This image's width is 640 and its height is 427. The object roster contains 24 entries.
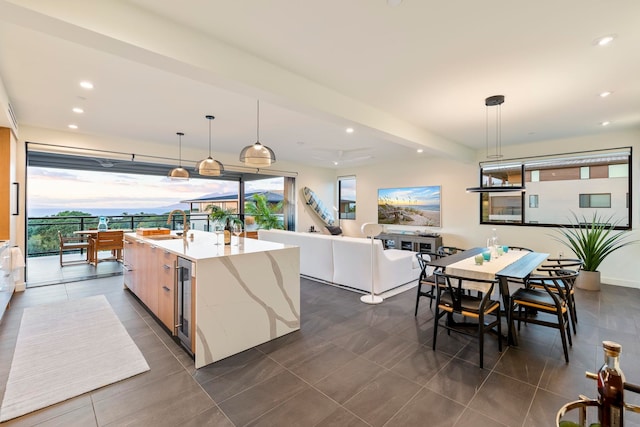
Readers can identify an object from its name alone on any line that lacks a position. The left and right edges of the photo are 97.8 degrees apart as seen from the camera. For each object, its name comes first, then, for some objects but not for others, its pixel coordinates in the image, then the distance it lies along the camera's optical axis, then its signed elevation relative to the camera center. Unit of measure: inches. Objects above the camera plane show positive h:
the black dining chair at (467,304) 97.8 -34.7
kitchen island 96.1 -31.1
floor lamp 161.4 -11.4
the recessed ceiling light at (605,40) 87.6 +55.3
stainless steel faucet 144.1 -6.9
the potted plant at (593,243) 182.2 -20.4
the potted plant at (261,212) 299.6 +0.8
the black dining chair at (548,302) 98.7 -34.2
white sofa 167.5 -32.4
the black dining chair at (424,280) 132.0 -33.1
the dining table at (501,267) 106.0 -22.8
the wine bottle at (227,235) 131.3 -10.5
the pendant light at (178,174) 190.4 +26.7
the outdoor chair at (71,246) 236.8 -28.3
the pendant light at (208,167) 167.5 +27.9
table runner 107.5 -22.7
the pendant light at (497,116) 134.3 +54.7
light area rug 80.9 -51.4
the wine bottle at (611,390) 27.2 -17.5
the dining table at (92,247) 239.9 -29.5
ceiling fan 266.3 +58.8
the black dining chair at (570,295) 109.4 -32.7
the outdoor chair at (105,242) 233.1 -24.7
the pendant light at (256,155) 129.6 +27.0
